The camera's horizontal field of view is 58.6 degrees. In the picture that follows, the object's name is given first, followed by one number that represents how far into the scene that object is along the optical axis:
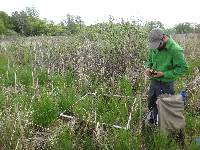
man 2.25
